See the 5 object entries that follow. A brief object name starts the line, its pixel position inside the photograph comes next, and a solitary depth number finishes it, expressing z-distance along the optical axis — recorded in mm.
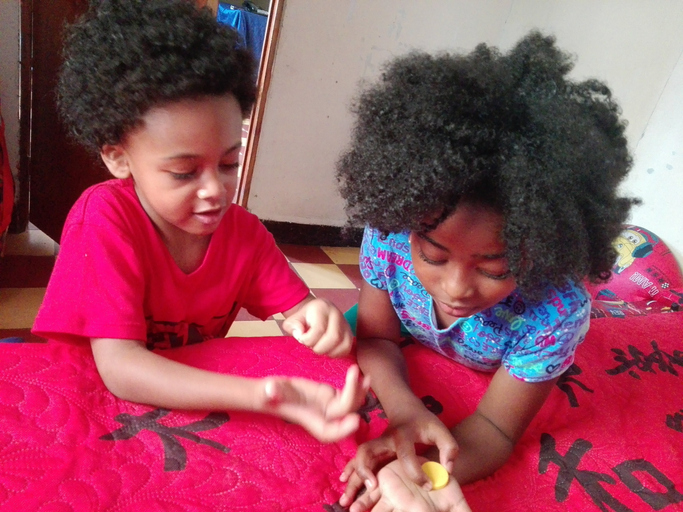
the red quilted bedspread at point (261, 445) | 489
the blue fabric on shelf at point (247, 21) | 4027
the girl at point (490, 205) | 558
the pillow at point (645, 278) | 1583
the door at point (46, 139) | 1440
